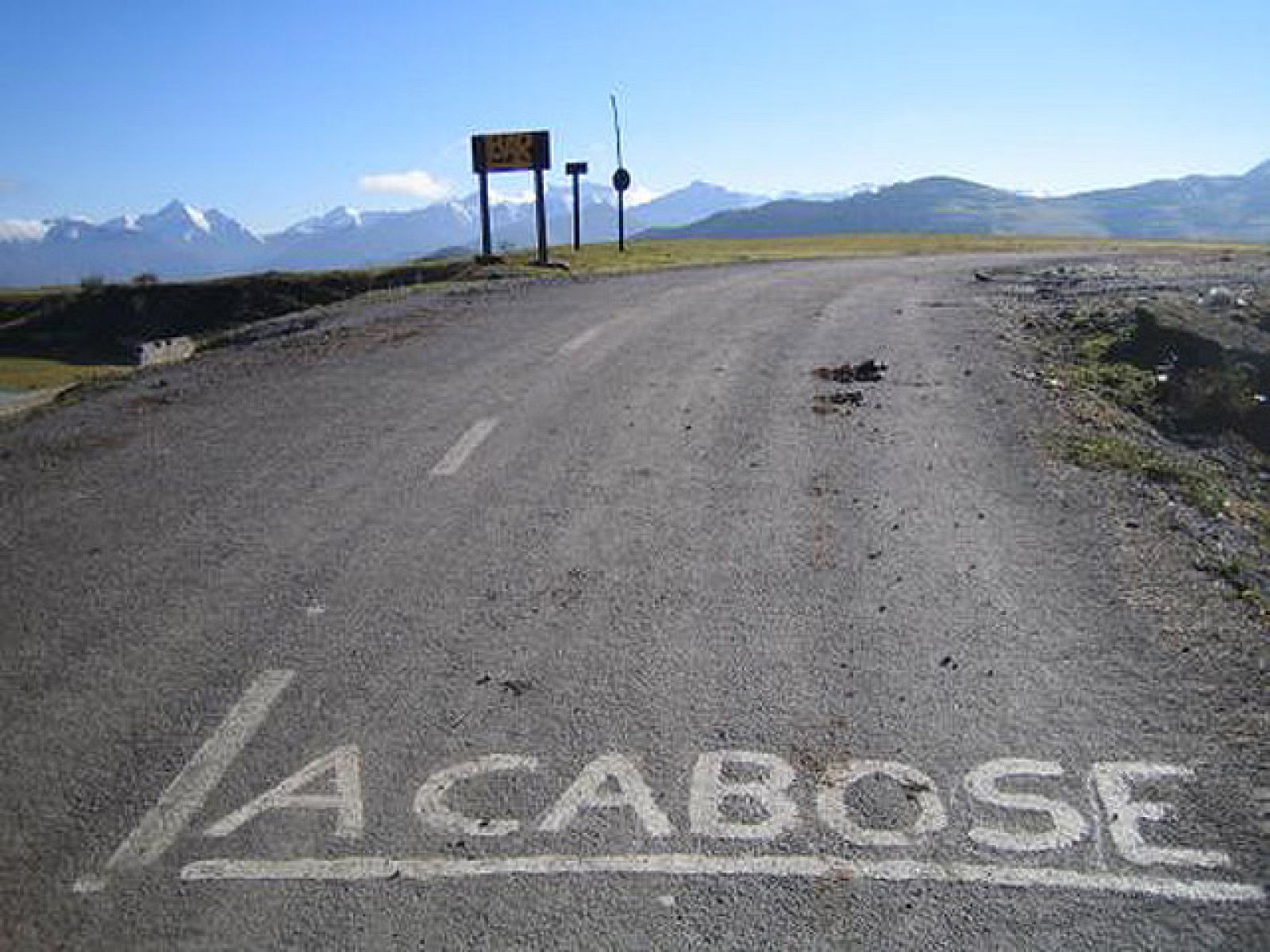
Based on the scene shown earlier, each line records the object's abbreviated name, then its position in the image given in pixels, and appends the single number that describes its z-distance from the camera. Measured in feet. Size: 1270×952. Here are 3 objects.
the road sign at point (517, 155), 115.85
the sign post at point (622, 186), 132.57
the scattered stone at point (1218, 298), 57.52
